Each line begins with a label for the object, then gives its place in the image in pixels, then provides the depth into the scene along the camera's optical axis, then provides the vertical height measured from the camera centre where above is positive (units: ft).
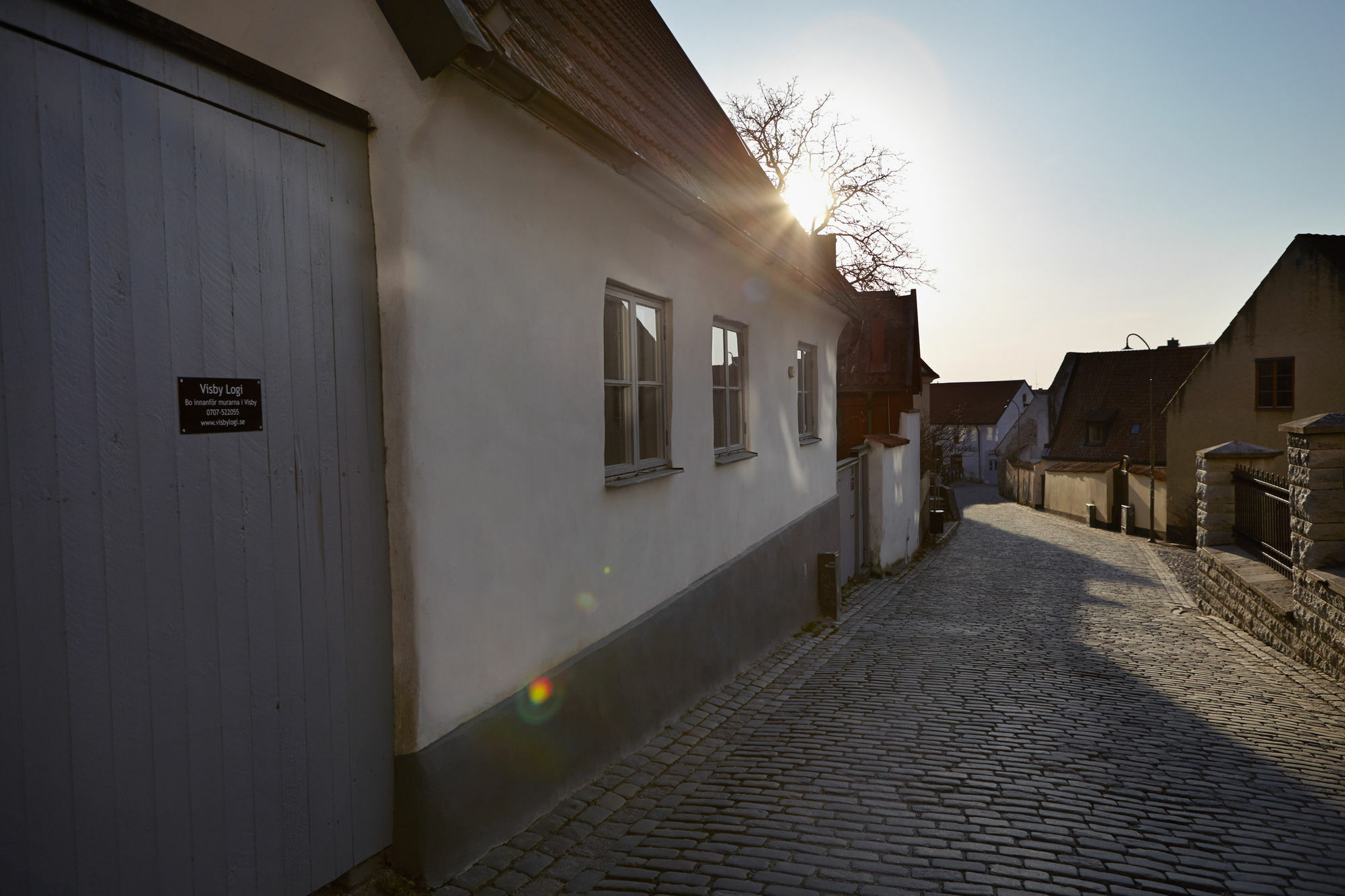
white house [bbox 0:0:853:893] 7.80 -0.14
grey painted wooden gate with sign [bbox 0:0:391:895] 7.54 -0.62
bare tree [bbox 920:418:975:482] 96.99 -5.71
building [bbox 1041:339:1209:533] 123.95 -0.46
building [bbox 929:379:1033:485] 223.10 -1.19
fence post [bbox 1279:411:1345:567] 26.43 -2.67
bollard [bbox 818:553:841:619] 35.94 -7.10
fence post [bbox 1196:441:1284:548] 38.88 -3.87
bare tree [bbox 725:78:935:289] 81.61 +21.39
